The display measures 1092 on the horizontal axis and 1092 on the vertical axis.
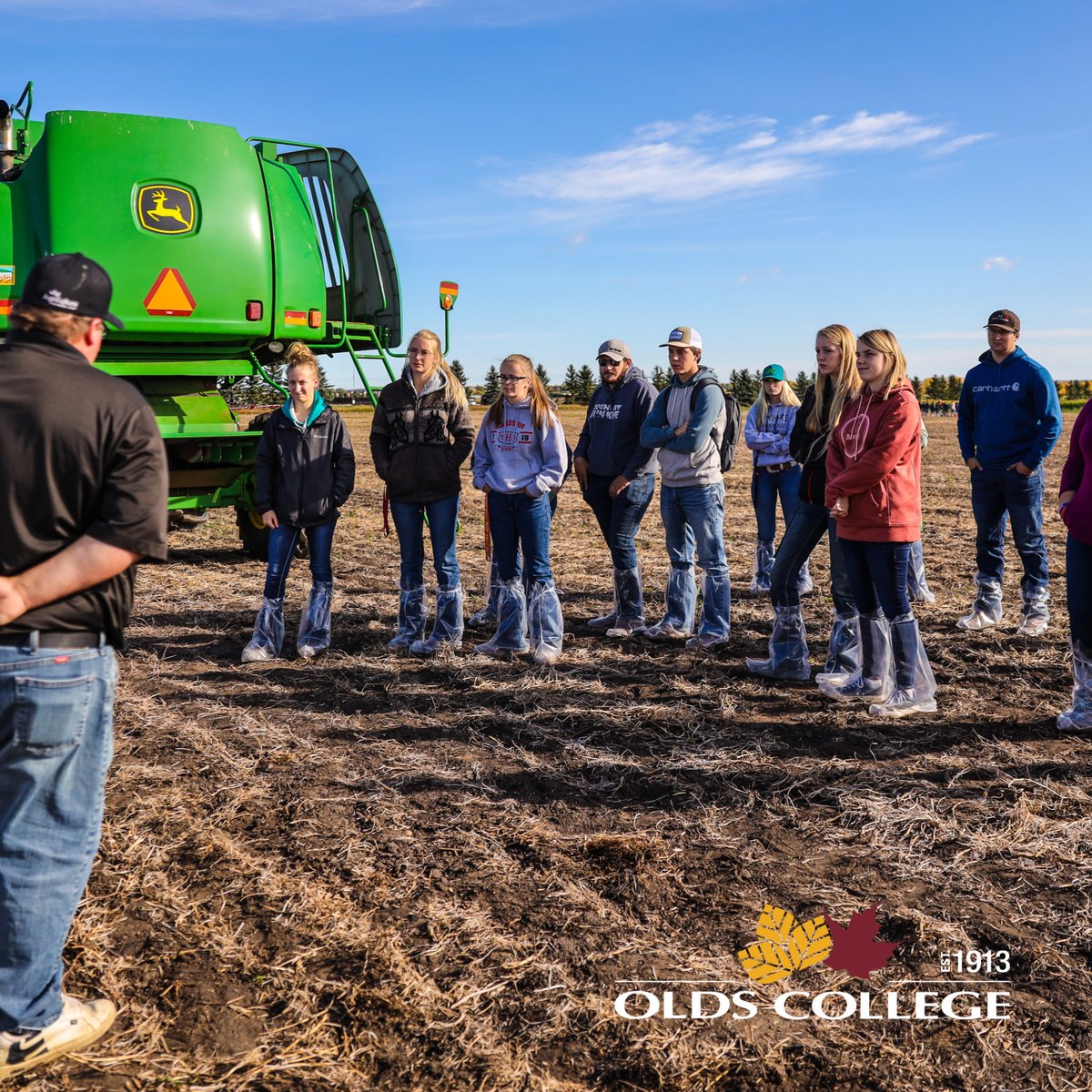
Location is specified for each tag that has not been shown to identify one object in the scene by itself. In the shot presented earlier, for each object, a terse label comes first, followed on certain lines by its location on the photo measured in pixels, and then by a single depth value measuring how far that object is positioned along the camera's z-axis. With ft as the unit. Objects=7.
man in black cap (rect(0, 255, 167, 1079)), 7.63
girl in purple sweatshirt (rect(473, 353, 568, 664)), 21.42
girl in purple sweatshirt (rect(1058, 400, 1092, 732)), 15.85
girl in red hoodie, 16.66
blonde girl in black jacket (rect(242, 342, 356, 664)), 21.06
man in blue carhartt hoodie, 23.07
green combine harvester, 24.03
